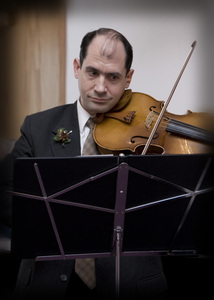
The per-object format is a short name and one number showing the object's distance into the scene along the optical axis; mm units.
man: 2416
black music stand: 2188
